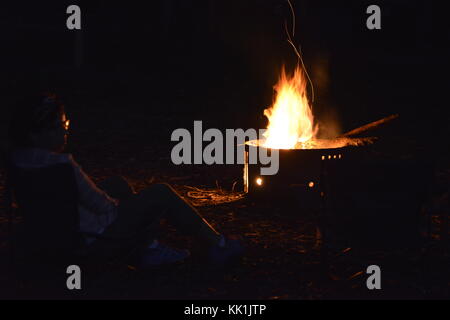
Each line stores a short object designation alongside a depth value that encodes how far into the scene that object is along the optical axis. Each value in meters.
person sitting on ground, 4.96
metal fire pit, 7.68
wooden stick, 7.64
